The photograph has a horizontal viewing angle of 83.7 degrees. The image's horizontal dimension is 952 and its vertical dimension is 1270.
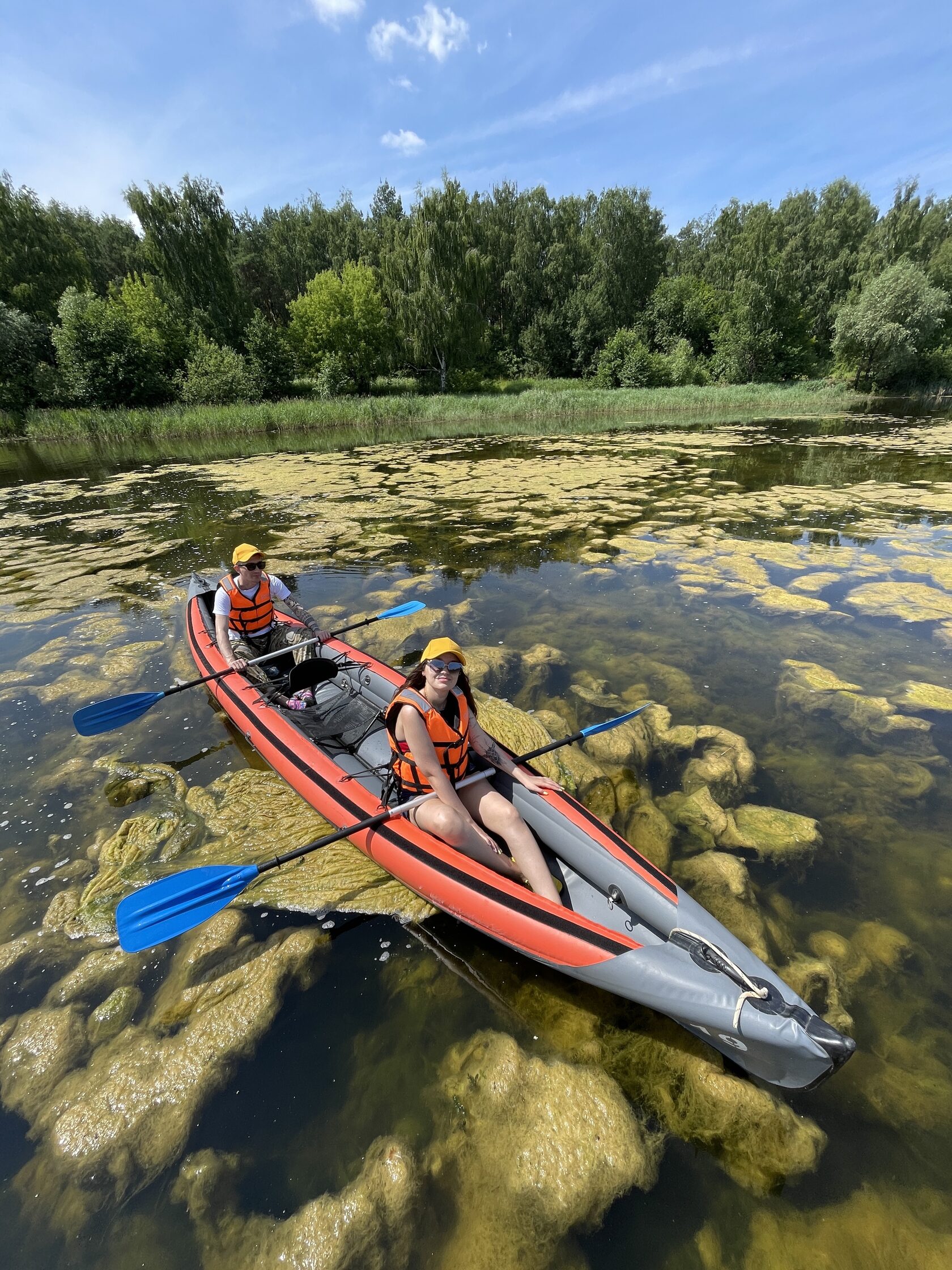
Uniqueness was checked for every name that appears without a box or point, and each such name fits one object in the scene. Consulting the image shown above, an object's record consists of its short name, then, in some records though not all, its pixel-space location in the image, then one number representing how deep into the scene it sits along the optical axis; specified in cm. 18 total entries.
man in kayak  467
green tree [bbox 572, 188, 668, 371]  3547
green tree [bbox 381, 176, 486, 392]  2845
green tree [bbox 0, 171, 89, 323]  2750
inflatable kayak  206
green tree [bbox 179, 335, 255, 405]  2509
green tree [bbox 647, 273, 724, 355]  3644
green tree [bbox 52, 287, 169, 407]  2314
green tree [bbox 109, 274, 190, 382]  2623
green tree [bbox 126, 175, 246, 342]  2759
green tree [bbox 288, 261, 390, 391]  2956
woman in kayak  288
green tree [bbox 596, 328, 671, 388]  3191
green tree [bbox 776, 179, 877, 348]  3822
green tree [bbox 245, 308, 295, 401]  2778
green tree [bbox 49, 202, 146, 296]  4050
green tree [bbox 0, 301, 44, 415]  2319
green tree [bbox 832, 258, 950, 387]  2594
